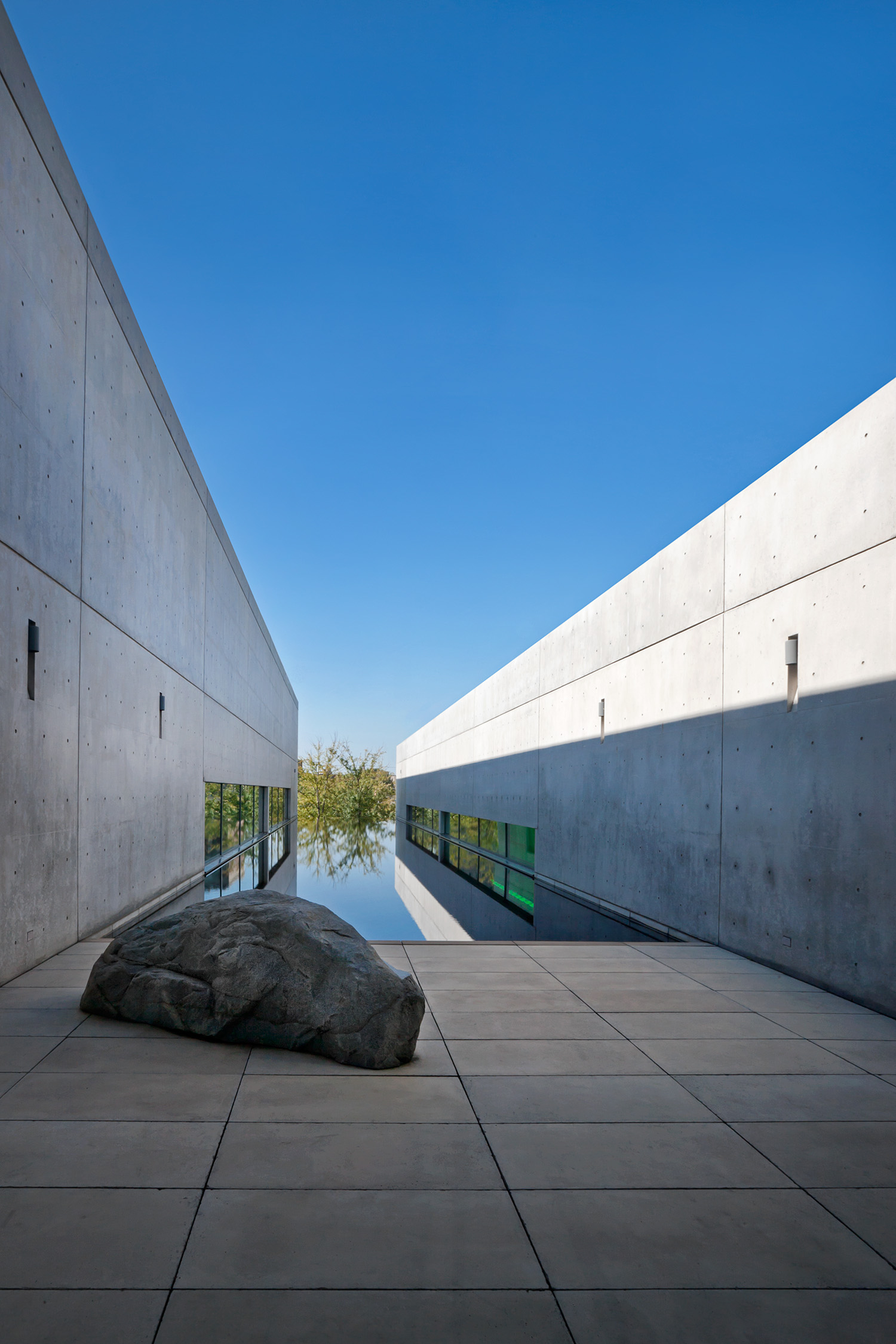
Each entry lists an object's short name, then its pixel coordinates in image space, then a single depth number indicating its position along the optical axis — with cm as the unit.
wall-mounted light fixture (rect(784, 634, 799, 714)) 654
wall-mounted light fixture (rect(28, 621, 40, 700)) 566
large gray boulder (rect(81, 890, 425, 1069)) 394
